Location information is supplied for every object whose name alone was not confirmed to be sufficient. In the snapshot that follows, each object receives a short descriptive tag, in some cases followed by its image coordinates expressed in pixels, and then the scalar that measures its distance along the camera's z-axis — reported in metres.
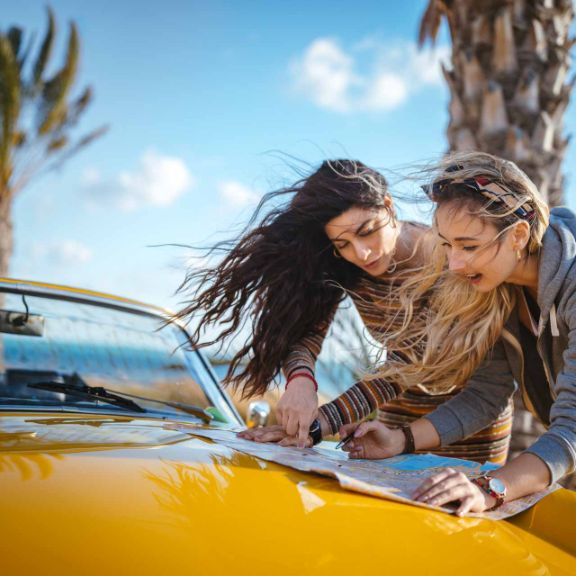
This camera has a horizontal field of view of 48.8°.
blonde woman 1.54
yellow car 0.96
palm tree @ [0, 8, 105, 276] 8.48
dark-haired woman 2.40
